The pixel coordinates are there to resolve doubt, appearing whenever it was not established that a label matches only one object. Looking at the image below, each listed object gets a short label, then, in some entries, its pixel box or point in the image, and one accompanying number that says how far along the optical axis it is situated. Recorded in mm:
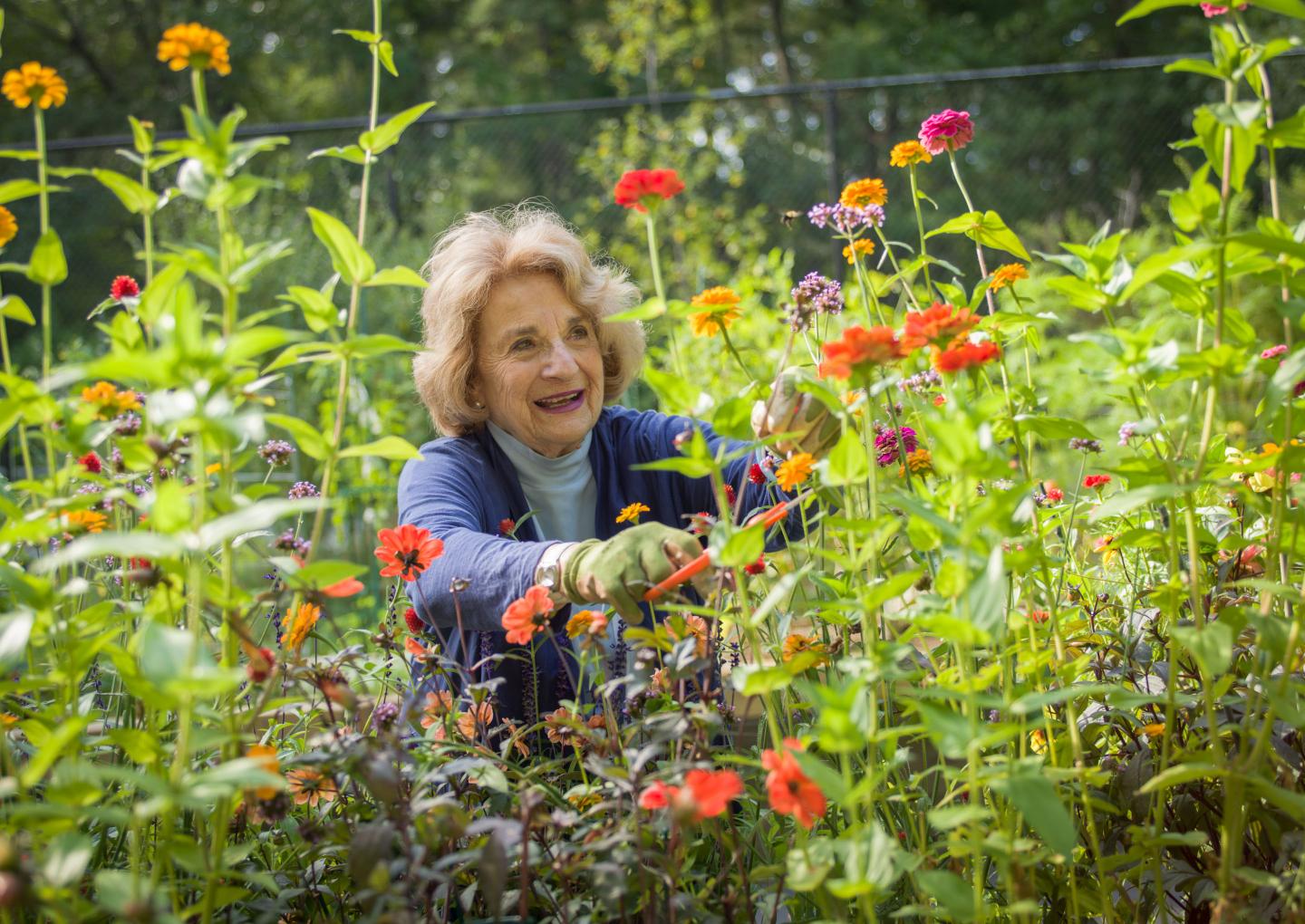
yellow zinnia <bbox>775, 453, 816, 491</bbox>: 1021
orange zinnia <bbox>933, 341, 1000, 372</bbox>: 834
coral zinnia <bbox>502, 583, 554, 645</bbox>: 1039
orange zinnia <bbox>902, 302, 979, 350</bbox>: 884
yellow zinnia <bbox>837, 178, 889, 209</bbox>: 1232
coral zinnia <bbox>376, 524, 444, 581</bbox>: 1140
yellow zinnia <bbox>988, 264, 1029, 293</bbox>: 1202
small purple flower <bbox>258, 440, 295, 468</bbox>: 1337
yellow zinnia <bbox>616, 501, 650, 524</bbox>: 1234
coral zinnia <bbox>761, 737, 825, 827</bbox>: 727
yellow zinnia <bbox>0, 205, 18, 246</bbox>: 1000
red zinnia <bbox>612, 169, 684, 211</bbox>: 934
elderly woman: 1751
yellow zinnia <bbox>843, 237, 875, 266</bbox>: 1148
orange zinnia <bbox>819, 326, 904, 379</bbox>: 799
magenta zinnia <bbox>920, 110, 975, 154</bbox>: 1291
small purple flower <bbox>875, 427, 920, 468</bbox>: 1211
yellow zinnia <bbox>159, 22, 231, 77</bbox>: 837
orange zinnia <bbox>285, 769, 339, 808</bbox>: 969
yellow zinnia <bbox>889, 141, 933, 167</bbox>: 1294
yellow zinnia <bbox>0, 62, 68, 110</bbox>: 1009
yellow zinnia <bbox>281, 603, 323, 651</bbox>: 1136
